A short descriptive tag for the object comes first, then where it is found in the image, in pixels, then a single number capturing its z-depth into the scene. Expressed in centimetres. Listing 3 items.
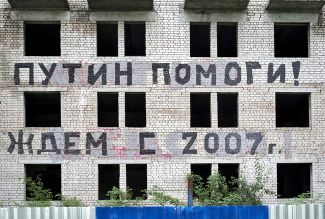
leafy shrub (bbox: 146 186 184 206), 1127
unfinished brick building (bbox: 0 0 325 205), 1199
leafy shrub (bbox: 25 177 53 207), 1168
